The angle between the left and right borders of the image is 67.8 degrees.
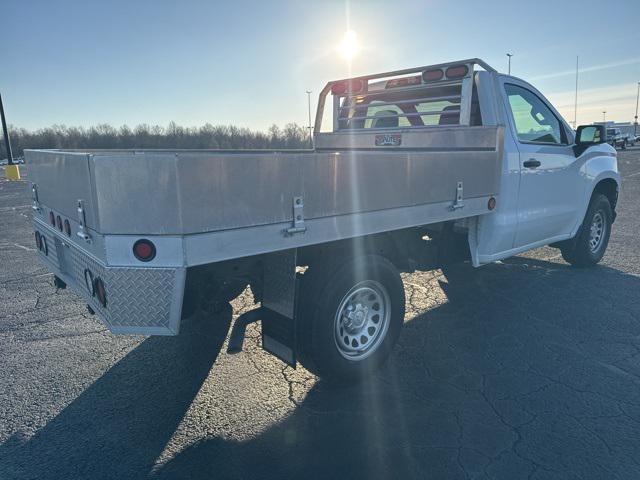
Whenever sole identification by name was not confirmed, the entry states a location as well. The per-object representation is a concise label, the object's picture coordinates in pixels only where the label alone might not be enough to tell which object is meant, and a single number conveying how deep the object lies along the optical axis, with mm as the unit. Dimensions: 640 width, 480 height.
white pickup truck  2338
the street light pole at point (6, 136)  19031
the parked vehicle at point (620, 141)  48362
